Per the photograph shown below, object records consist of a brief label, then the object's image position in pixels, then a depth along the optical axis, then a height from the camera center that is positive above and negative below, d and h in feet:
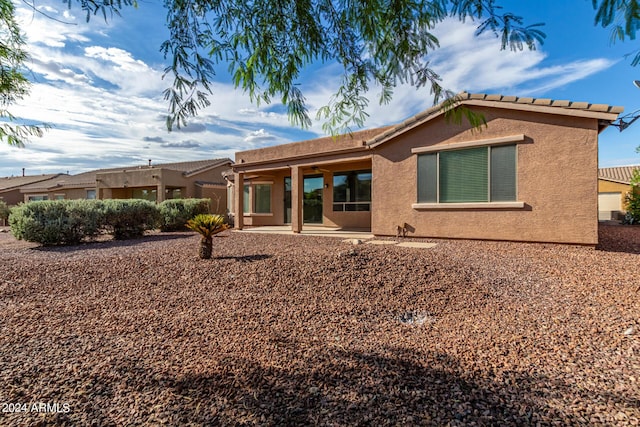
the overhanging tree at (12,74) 14.28 +6.95
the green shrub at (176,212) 54.19 -0.08
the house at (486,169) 25.73 +4.06
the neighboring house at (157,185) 80.94 +7.77
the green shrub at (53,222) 35.04 -1.12
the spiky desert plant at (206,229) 25.40 -1.43
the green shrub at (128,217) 41.50 -0.75
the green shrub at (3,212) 81.61 +0.02
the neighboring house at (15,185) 119.03 +11.42
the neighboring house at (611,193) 76.02 +4.51
